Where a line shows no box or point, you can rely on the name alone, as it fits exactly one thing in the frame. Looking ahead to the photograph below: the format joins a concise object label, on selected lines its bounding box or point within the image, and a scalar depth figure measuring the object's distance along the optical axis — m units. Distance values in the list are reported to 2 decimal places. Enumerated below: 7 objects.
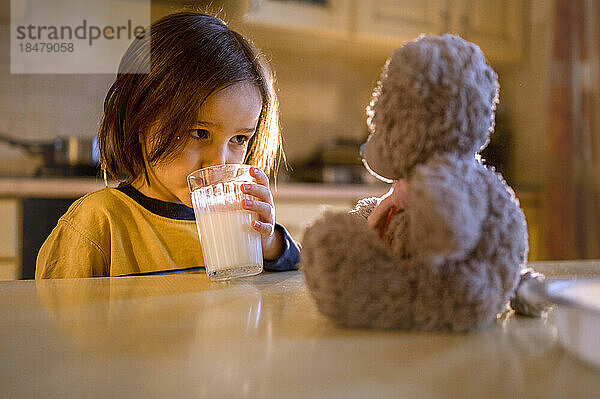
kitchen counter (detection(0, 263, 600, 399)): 0.26
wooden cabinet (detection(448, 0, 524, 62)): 2.64
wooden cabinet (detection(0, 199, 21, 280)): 1.78
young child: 0.87
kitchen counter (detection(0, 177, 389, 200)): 1.81
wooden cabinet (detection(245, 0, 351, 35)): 2.25
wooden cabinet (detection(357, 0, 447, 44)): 2.49
